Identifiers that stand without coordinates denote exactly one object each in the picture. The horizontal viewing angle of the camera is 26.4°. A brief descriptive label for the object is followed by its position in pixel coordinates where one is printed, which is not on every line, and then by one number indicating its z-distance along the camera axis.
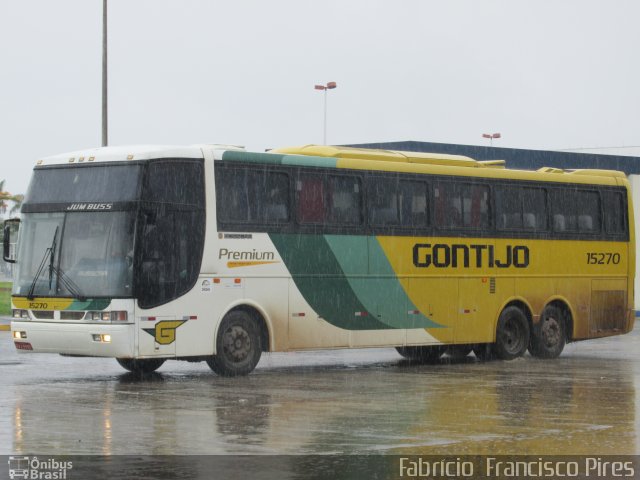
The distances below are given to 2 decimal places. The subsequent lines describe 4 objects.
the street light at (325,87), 58.94
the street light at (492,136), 77.89
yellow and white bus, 19.36
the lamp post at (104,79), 35.38
